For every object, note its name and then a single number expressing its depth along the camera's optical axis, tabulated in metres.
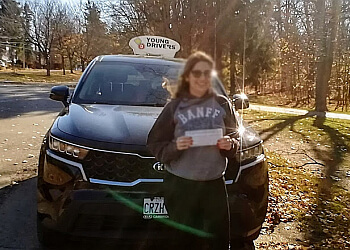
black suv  3.08
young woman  2.60
